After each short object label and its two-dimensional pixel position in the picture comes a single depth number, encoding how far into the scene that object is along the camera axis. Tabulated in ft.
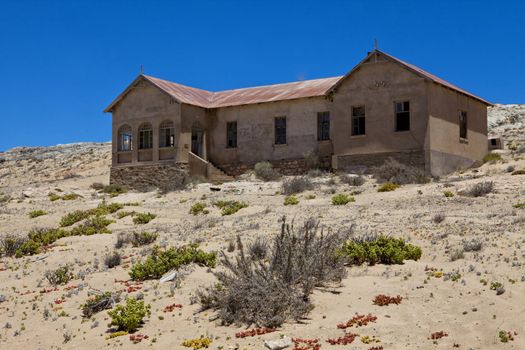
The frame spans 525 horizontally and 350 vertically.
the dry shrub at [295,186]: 81.05
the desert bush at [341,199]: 68.39
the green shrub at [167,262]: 44.34
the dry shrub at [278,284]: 33.50
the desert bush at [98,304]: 38.68
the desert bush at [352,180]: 84.64
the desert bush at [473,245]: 42.01
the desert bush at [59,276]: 46.34
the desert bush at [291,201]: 71.08
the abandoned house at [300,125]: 92.48
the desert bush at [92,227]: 63.87
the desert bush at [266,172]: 98.78
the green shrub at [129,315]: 34.81
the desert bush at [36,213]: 79.25
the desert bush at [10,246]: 58.23
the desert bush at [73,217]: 71.70
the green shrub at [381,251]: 41.37
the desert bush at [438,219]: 52.33
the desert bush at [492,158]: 98.29
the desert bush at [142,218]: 68.13
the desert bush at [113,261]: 49.37
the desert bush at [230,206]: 69.16
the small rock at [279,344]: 29.58
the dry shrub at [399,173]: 81.51
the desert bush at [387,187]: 74.64
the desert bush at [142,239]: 55.77
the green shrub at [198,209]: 71.36
